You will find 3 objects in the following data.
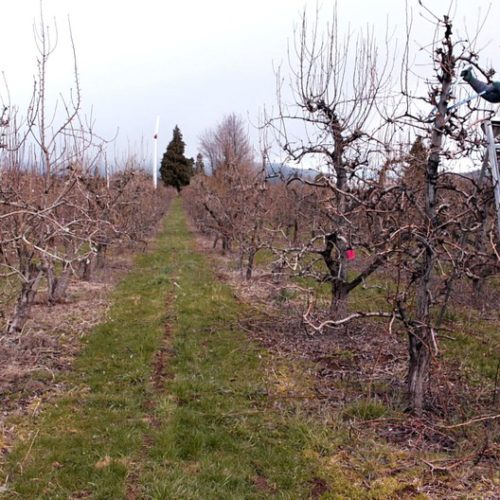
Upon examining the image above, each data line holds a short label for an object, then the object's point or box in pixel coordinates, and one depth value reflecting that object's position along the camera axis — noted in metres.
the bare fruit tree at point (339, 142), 5.88
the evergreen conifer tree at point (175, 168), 49.38
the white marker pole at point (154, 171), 29.02
